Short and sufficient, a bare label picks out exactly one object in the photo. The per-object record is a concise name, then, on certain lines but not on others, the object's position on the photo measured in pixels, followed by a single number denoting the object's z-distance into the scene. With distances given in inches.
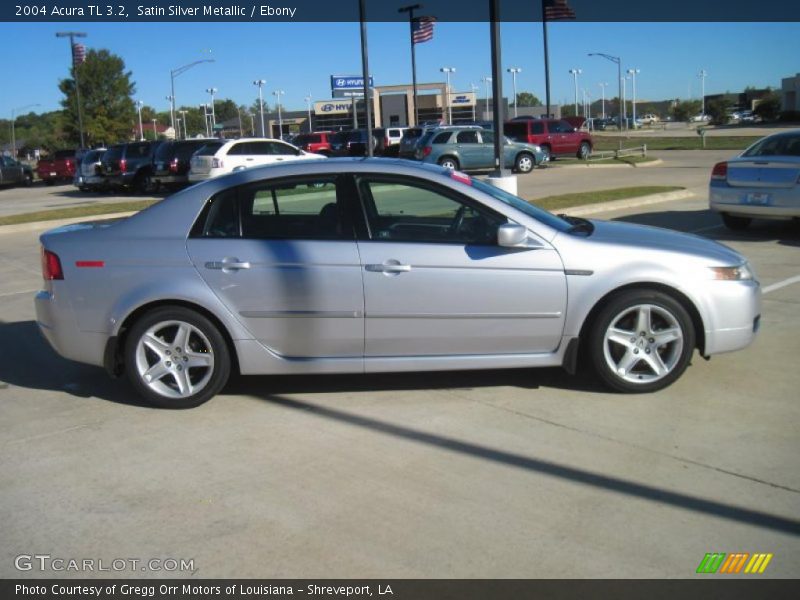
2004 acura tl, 205.3
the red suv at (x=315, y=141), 1640.0
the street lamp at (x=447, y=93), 3053.6
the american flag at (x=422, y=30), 1726.1
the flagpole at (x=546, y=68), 1814.7
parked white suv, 909.2
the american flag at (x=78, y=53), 1800.0
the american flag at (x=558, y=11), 1523.1
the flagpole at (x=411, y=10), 1764.3
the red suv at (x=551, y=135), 1373.0
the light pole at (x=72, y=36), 1808.4
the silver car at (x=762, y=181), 414.6
